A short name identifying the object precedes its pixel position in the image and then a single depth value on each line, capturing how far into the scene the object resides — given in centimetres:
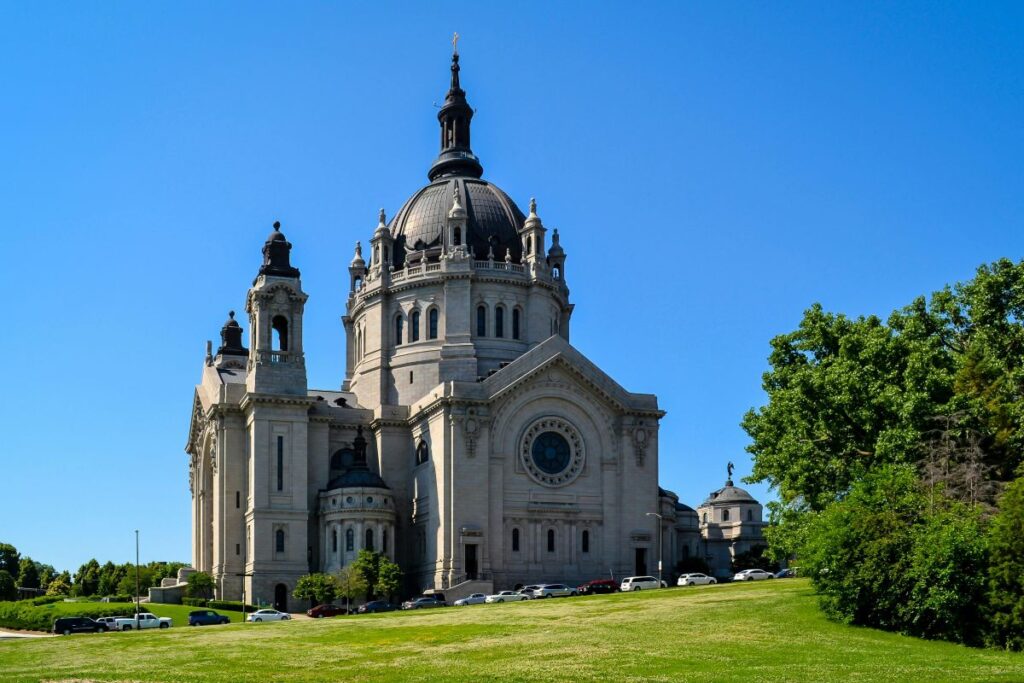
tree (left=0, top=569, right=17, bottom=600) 12112
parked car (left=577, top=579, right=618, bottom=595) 8094
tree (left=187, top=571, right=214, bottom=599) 8962
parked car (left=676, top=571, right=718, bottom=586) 8400
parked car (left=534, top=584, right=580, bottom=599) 7851
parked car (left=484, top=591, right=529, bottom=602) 7575
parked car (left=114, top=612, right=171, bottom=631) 7044
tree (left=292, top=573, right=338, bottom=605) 8450
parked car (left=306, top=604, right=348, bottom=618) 7669
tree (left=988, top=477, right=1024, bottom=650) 4866
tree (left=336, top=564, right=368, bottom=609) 8356
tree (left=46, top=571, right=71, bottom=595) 13888
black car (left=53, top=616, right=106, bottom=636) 6881
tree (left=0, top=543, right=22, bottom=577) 15334
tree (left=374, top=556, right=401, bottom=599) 8494
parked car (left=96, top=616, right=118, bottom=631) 7081
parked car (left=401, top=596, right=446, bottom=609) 7744
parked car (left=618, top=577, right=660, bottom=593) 8106
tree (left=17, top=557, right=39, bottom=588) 15425
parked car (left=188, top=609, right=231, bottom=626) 7162
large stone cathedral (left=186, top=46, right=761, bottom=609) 8931
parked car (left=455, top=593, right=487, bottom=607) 7636
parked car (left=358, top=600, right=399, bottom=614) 7674
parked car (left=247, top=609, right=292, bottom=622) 7294
